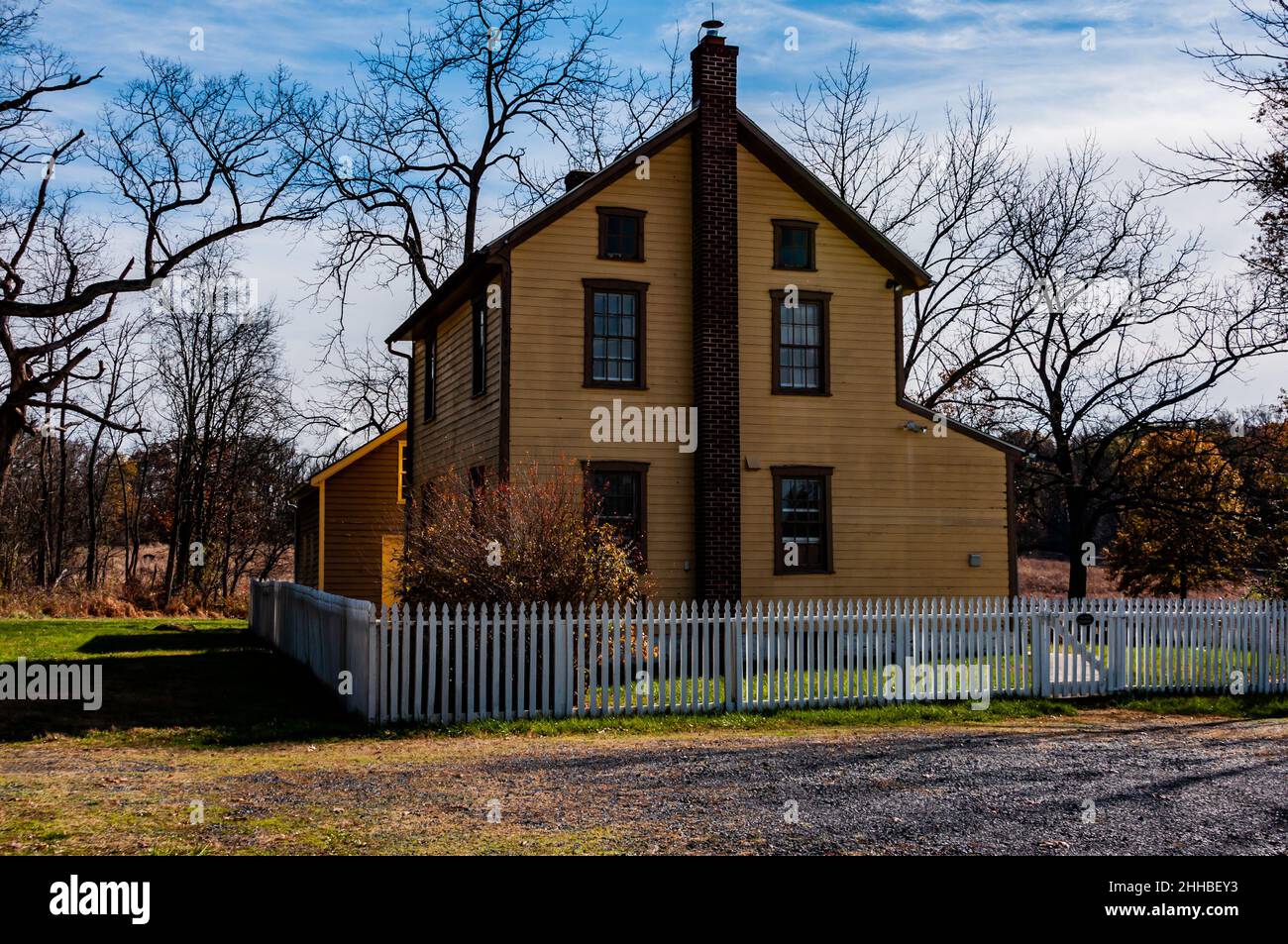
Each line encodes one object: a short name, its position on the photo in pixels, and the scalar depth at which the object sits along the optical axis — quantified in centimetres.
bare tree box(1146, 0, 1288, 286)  1706
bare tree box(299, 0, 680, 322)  3659
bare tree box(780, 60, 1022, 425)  3616
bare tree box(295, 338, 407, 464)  4106
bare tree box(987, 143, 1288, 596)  3378
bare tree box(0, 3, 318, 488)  3375
